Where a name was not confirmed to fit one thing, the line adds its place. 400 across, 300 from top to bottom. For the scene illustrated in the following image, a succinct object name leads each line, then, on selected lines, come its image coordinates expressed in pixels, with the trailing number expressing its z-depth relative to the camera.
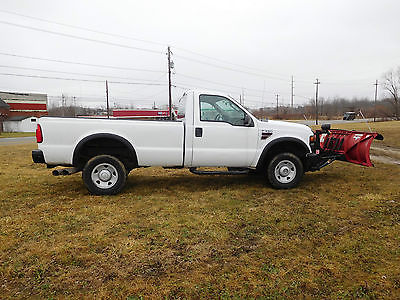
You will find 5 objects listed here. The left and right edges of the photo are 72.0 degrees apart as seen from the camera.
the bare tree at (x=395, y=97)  48.82
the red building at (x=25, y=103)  51.58
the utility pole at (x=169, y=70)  32.78
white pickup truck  4.93
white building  45.78
